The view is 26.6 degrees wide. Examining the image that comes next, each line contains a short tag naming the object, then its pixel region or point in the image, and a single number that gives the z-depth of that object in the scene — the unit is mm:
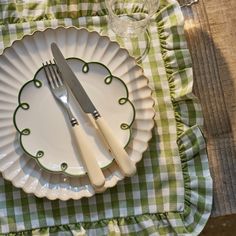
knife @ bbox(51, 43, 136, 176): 689
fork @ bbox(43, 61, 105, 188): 682
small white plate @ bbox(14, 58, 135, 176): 703
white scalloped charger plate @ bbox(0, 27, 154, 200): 702
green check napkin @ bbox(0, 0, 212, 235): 728
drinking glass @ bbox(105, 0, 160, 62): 779
